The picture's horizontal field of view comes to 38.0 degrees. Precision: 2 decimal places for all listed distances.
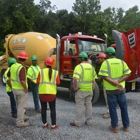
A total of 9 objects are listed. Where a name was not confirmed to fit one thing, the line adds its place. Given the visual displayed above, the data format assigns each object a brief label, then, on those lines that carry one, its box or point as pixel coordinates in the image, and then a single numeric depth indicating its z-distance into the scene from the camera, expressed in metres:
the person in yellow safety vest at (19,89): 4.50
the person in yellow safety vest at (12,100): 5.25
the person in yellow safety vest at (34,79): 5.84
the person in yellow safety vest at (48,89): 4.31
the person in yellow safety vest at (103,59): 5.31
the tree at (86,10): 35.83
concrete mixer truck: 7.29
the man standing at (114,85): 4.19
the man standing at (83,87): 4.50
